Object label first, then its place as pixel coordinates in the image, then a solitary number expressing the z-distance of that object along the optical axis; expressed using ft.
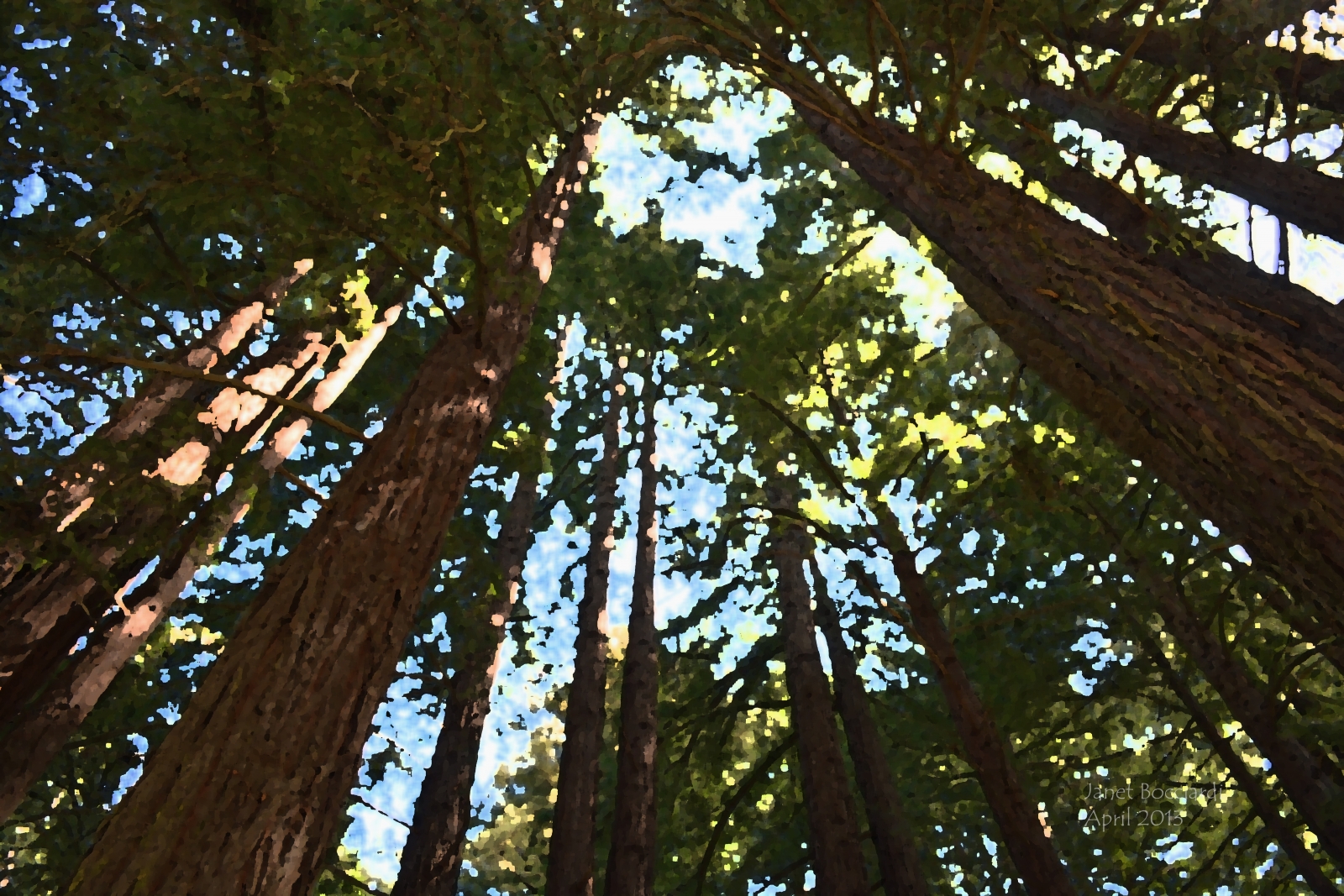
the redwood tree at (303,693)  6.26
